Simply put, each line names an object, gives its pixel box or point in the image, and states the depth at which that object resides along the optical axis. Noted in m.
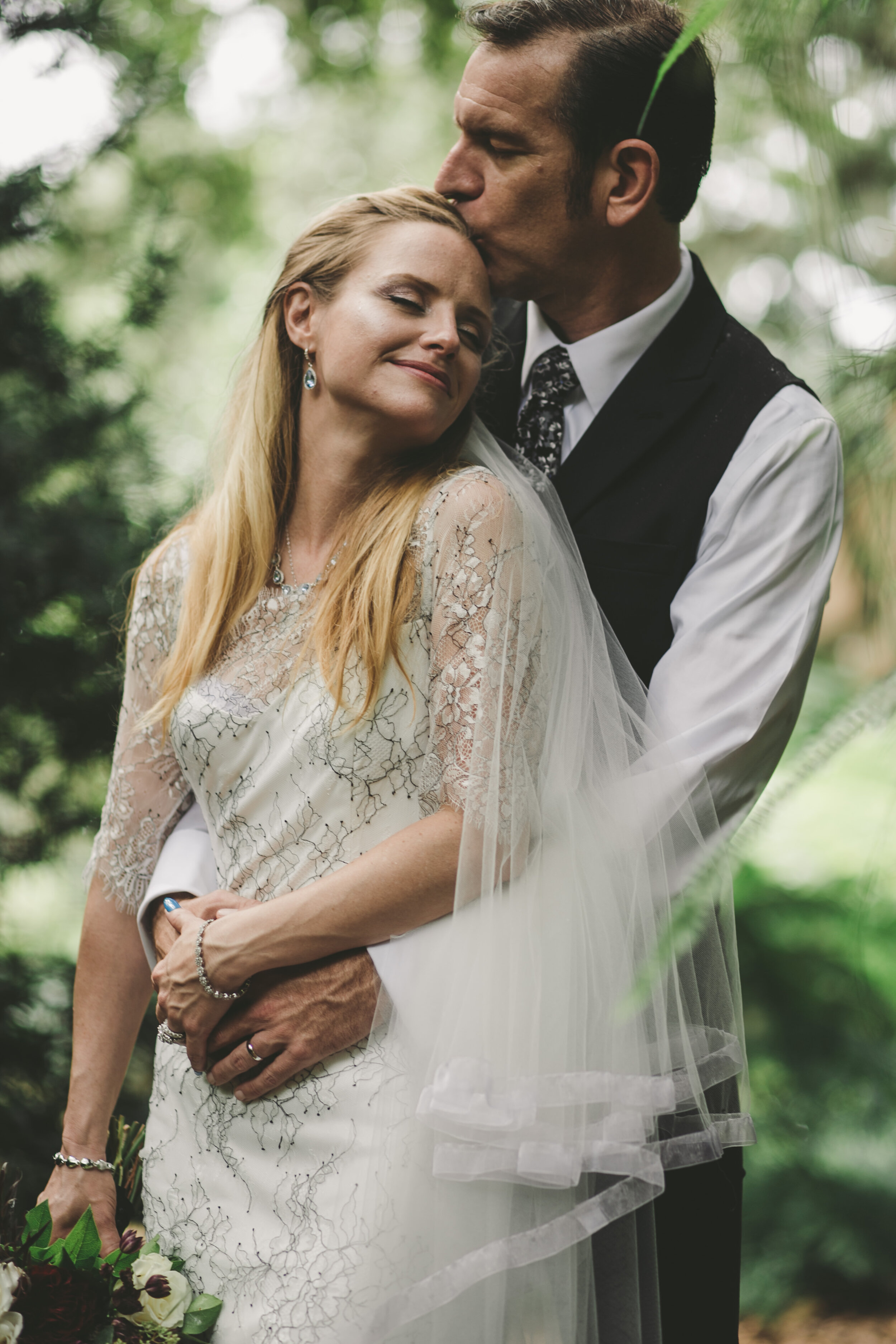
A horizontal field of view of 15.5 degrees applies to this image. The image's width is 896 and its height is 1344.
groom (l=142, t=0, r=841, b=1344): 2.53
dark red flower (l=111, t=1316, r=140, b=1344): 2.35
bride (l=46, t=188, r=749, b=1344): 2.33
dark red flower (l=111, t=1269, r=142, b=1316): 2.36
